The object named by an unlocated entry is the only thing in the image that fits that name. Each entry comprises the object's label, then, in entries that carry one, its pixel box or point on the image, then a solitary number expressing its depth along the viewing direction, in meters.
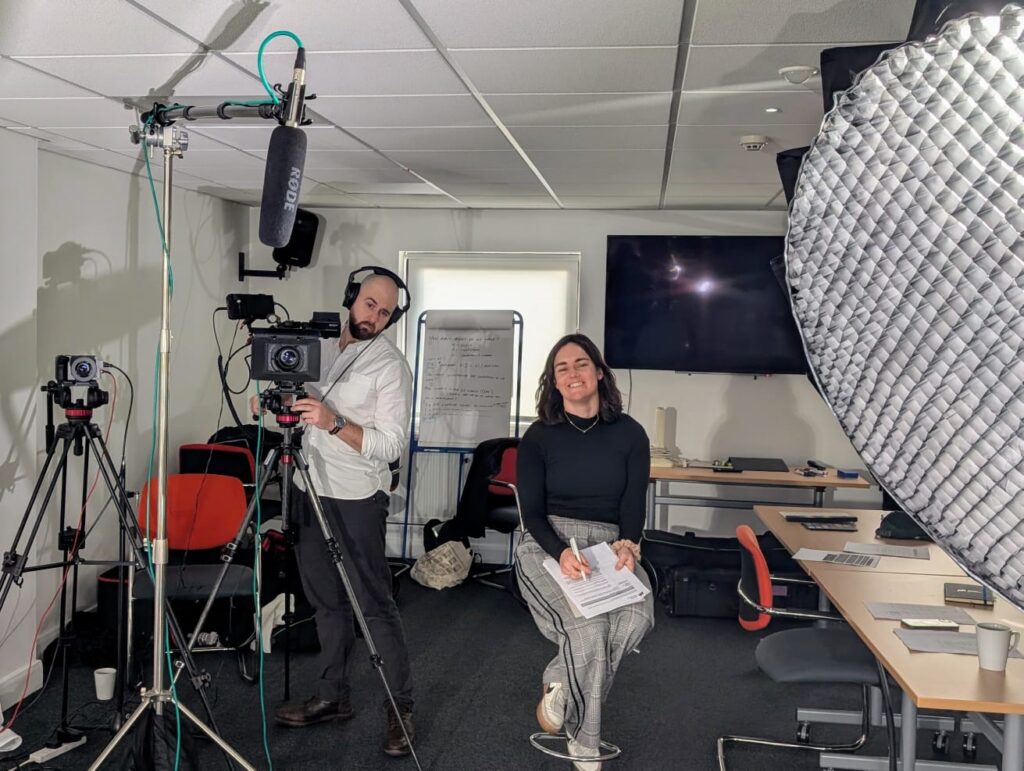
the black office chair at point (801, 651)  2.70
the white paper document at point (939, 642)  2.15
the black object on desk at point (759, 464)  5.20
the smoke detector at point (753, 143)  3.37
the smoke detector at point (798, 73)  2.40
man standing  2.96
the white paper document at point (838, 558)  3.02
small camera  2.92
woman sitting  2.95
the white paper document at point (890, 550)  3.17
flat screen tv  5.38
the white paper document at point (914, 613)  2.41
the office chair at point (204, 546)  3.78
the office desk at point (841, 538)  2.99
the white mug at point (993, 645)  2.00
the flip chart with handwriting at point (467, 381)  5.52
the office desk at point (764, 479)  4.79
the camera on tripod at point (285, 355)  2.68
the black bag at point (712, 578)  4.66
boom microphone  1.25
